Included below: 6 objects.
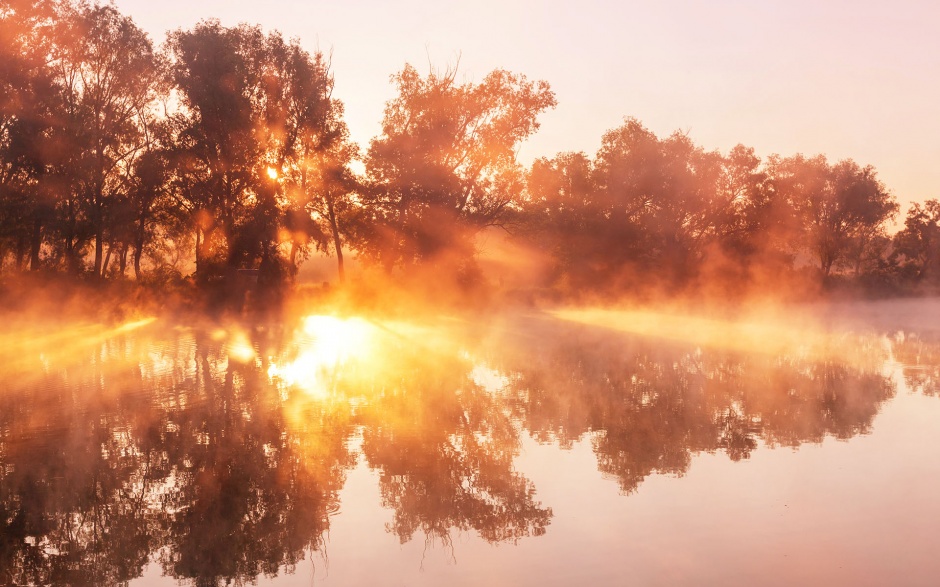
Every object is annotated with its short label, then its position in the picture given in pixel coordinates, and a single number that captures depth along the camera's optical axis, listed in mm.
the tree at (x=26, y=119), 36906
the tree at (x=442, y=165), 48438
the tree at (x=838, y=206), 74625
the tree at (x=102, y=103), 40062
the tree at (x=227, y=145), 42625
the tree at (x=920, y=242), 76250
